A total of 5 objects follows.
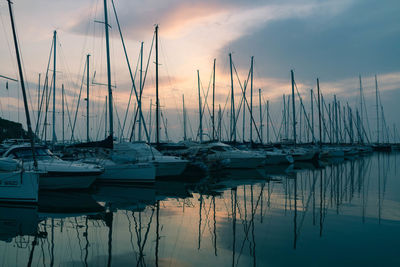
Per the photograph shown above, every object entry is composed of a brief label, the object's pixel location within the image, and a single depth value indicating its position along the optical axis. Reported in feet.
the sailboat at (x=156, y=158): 74.08
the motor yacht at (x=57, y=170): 54.46
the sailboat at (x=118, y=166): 65.26
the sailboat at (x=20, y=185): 43.42
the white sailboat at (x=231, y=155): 99.31
